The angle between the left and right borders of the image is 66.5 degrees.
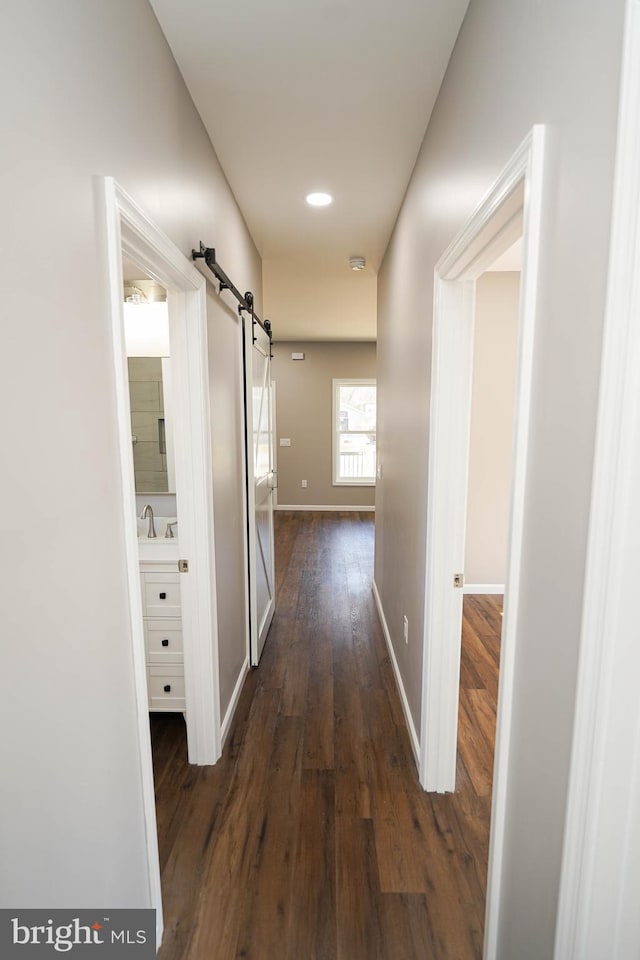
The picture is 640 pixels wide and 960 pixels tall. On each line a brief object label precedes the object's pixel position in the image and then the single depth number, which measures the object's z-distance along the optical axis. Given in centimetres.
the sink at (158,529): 251
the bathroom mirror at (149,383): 274
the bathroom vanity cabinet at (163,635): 227
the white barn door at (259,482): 289
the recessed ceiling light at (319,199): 260
